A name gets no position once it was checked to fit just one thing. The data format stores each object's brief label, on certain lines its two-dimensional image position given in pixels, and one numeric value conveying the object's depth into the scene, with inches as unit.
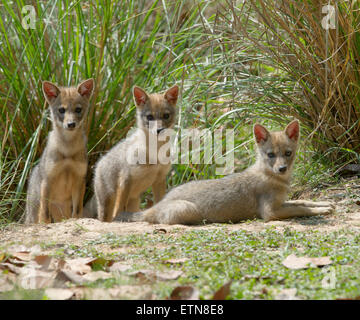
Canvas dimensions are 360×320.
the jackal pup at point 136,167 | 442.9
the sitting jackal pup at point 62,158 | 444.8
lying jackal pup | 381.4
